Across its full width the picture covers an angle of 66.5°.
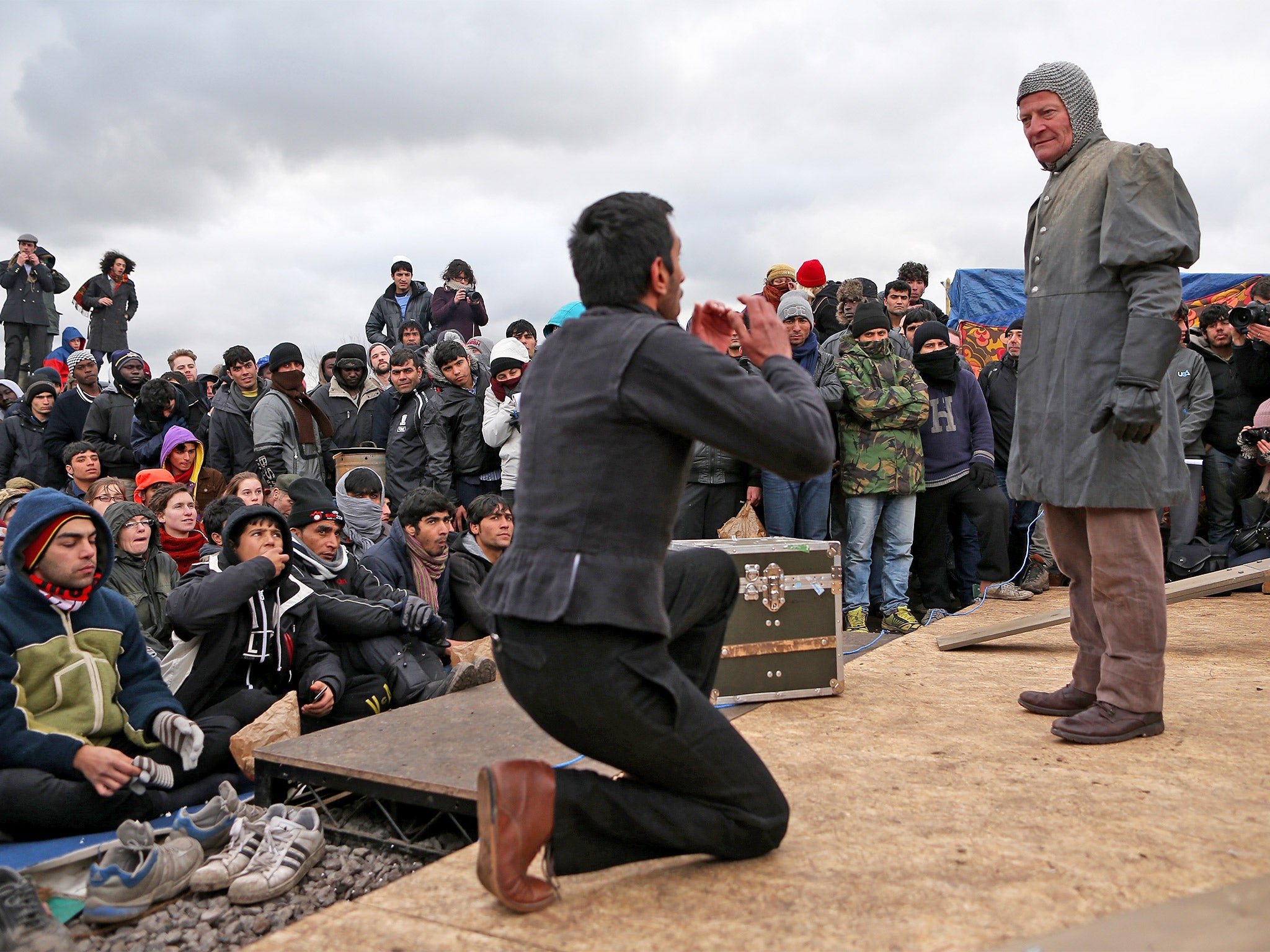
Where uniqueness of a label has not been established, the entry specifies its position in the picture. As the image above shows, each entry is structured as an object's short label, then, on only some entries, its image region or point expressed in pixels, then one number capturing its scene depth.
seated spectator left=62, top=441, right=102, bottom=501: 6.81
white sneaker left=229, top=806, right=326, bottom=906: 2.82
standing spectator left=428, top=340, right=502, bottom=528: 7.11
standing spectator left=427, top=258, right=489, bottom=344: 10.09
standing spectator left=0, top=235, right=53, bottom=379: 12.33
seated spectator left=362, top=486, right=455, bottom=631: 5.27
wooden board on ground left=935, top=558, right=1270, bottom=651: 4.86
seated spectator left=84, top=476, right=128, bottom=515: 5.50
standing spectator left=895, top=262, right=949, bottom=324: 8.93
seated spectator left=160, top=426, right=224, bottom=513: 6.63
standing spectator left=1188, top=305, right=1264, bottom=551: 7.49
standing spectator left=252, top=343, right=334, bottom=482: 7.14
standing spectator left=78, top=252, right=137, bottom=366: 11.94
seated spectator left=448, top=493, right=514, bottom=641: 5.38
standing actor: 3.06
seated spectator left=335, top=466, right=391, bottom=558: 6.28
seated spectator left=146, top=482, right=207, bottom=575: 5.40
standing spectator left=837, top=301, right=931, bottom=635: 6.36
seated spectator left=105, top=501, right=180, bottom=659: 4.74
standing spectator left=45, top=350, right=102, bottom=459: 8.08
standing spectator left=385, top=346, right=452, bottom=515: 7.04
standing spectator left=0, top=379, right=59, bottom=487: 8.30
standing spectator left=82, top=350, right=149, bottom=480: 7.42
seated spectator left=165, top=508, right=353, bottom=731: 3.91
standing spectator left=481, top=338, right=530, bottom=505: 6.76
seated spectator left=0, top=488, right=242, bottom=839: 3.20
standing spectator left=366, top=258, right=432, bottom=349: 10.42
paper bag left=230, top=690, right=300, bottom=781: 3.67
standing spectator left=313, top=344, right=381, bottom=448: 7.85
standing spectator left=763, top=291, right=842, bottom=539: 6.43
